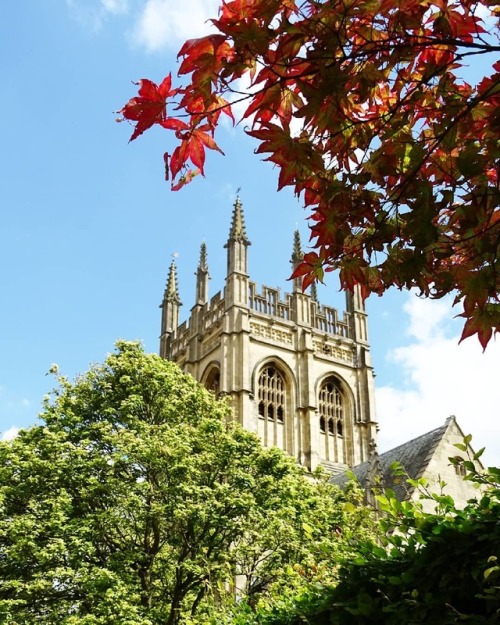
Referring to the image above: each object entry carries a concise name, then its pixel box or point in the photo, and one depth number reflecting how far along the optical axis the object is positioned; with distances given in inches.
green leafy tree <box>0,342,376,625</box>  574.6
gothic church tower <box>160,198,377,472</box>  1524.4
